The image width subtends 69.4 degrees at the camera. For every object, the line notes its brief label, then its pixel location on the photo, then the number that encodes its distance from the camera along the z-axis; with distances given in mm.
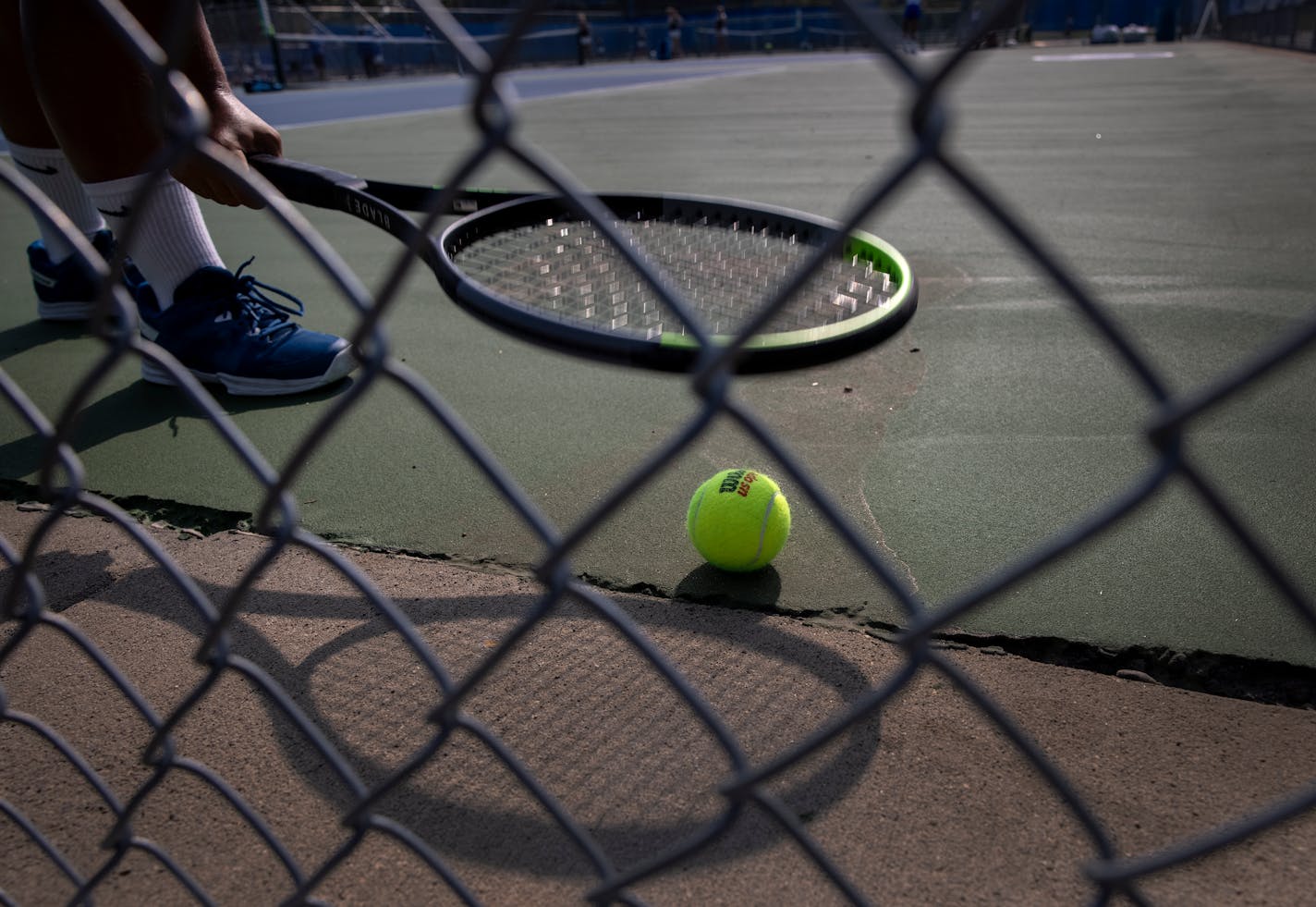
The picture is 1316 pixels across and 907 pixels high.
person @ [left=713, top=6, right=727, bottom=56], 33406
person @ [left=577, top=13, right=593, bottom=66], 27397
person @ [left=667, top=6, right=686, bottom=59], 31516
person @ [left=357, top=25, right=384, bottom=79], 23469
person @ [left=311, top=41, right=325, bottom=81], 21078
